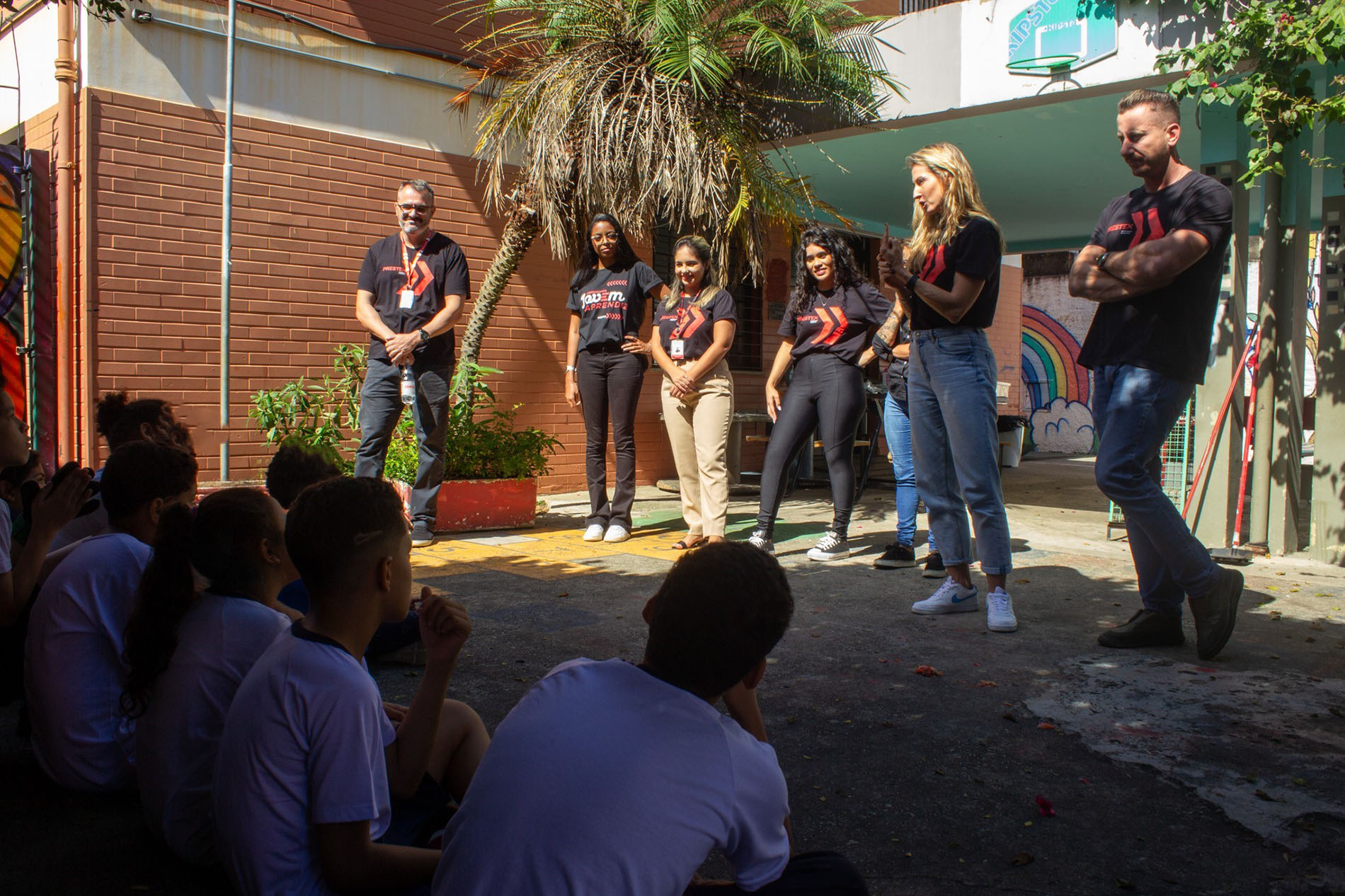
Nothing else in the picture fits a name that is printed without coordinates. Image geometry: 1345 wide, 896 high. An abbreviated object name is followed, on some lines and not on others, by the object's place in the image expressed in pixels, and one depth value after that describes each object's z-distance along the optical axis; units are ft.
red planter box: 21.90
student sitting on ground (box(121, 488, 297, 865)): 6.55
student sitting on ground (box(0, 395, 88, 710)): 8.62
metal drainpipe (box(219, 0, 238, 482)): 23.50
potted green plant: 22.06
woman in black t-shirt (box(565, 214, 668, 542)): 21.28
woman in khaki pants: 19.90
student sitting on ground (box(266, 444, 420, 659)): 11.07
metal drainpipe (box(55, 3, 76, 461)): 21.94
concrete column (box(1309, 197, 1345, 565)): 19.61
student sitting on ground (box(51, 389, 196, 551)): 11.75
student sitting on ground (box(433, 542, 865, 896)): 4.45
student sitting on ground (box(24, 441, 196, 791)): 7.71
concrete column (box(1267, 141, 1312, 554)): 20.06
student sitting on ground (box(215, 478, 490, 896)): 5.41
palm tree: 24.36
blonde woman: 13.65
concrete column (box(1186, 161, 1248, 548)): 20.30
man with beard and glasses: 20.13
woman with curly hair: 18.94
